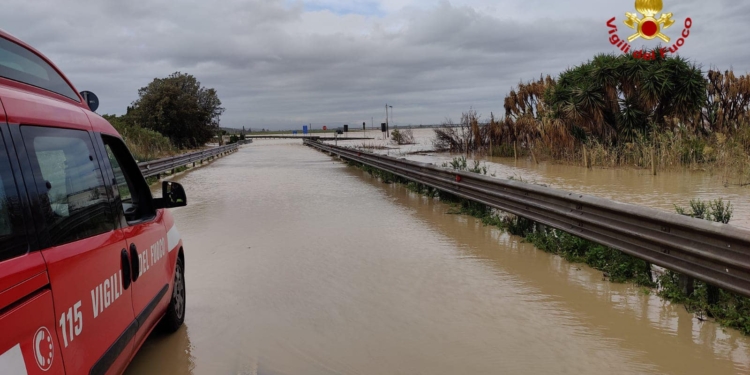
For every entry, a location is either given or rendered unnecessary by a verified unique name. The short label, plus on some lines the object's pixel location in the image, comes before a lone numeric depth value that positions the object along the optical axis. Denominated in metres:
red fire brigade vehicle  2.35
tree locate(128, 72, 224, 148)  49.69
